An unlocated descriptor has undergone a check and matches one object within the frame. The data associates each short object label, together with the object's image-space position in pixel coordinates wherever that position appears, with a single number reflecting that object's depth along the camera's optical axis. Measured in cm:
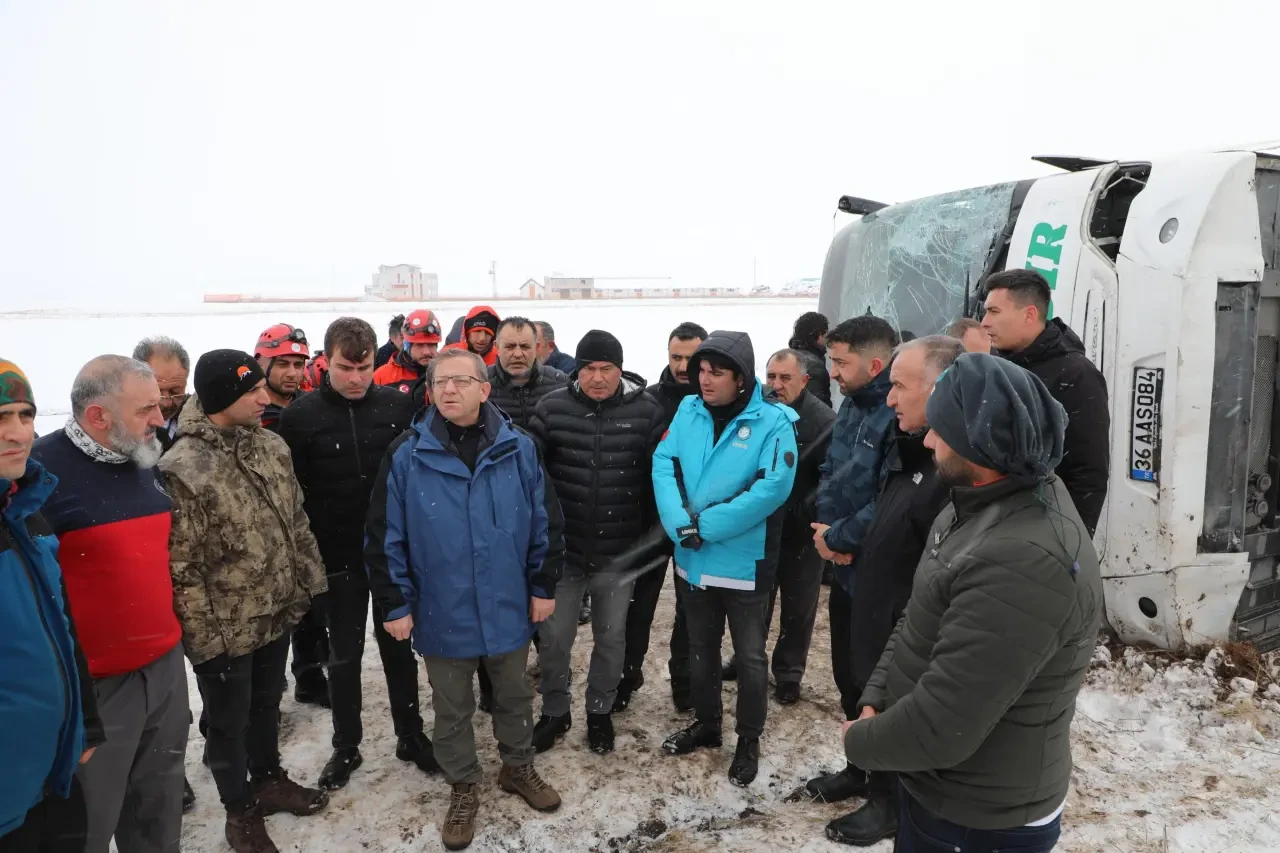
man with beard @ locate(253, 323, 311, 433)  369
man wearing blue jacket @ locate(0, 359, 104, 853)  169
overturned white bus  339
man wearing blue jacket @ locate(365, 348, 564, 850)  287
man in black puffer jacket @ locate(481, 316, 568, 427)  408
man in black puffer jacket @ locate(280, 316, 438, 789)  323
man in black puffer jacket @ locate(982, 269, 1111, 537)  300
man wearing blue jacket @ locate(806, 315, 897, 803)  286
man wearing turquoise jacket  319
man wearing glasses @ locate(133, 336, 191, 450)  325
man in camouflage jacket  256
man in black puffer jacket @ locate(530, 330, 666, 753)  350
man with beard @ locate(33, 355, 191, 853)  213
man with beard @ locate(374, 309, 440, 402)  460
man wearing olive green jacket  142
